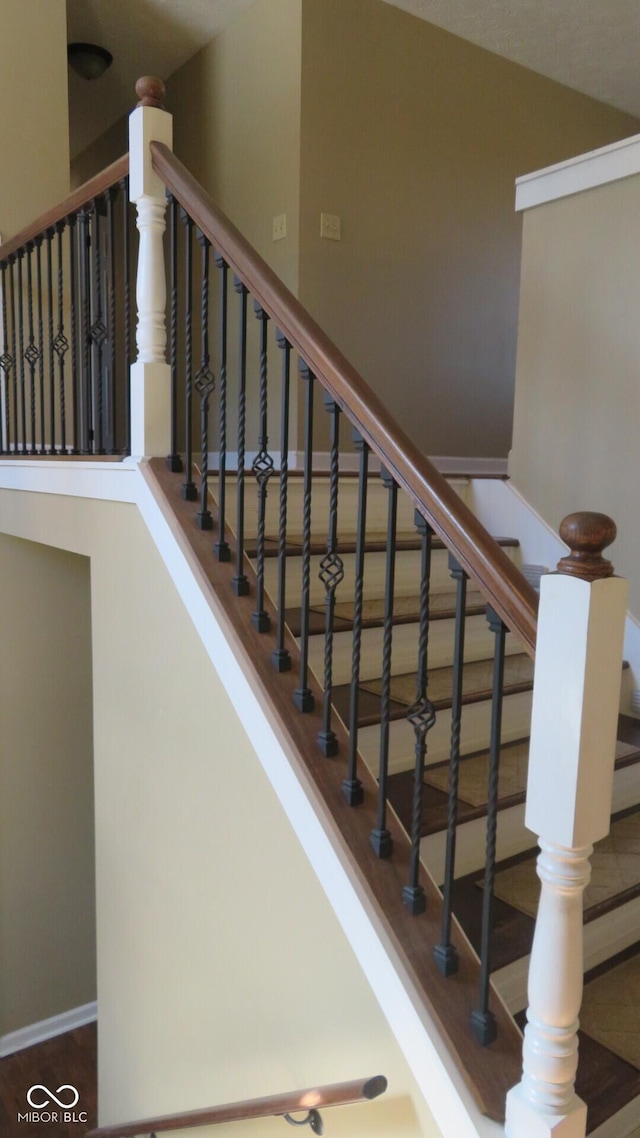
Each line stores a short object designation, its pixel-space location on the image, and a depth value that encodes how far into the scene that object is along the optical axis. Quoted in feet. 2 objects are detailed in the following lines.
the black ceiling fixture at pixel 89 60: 13.46
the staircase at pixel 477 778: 4.97
